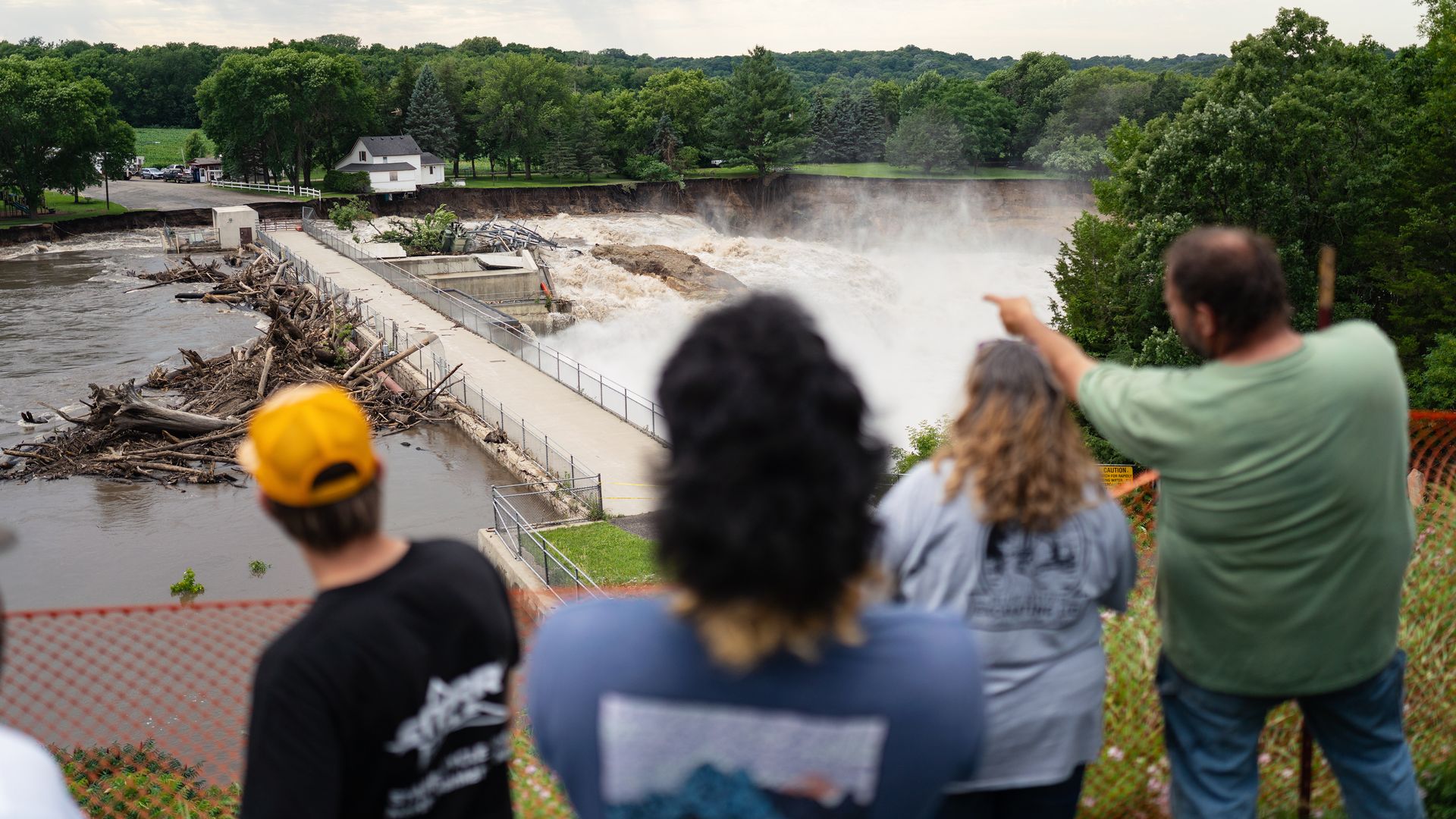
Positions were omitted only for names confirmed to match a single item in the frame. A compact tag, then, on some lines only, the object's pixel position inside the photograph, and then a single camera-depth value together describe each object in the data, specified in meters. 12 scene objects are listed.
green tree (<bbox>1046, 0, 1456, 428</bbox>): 24.67
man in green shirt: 2.55
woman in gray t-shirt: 2.54
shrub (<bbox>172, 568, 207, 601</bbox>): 16.36
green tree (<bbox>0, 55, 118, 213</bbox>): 60.31
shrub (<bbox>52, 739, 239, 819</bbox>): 7.29
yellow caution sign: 17.70
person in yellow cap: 2.09
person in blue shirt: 1.61
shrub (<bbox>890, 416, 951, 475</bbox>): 20.28
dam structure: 19.97
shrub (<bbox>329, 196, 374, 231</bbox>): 56.78
